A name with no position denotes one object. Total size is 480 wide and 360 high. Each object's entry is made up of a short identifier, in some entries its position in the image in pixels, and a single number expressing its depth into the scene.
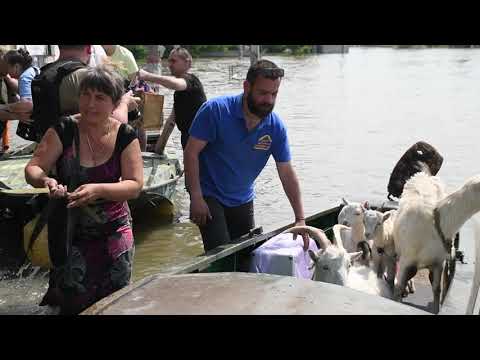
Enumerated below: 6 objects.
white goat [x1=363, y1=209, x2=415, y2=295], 5.61
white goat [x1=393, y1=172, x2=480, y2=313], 4.94
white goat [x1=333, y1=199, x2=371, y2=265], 5.72
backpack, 4.99
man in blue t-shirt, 5.20
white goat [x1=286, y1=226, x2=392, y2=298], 4.62
